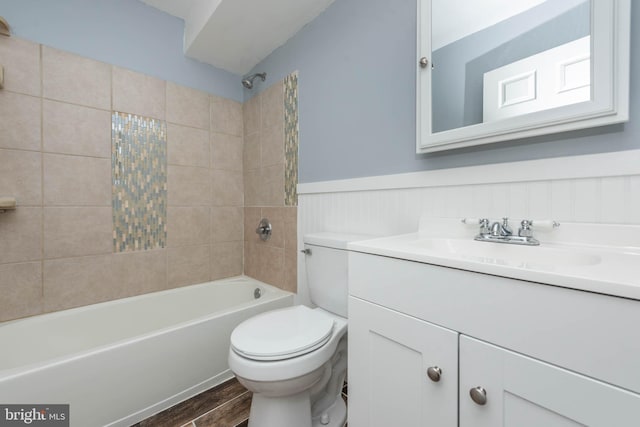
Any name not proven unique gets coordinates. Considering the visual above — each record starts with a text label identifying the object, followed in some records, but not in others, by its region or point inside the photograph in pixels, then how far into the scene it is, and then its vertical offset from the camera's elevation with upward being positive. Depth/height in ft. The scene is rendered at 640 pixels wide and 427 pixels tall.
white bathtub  3.34 -2.23
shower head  6.54 +3.33
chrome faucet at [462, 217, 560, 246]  2.70 -0.22
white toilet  3.06 -1.69
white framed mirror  2.37 +1.55
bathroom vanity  1.47 -0.88
